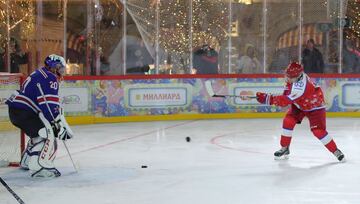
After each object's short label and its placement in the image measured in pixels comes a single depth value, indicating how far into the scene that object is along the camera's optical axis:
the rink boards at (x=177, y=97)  16.52
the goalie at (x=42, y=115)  8.40
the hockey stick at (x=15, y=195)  6.68
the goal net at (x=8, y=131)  10.02
